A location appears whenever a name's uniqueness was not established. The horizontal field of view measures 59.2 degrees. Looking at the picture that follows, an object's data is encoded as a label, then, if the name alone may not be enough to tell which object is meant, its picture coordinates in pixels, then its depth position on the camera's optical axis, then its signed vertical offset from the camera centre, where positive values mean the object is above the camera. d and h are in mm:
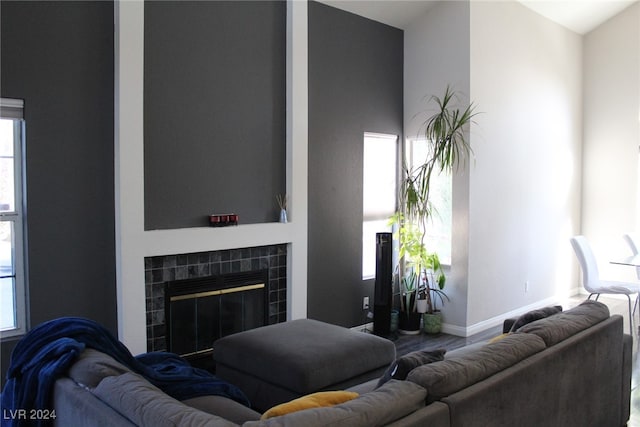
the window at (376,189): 5789 +151
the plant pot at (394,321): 5641 -1181
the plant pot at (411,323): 5652 -1201
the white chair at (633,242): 5934 -402
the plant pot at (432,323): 5629 -1193
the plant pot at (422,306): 5680 -1032
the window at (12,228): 3459 -162
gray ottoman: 3199 -938
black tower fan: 5445 -769
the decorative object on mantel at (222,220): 4352 -132
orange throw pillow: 1937 -703
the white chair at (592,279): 5414 -743
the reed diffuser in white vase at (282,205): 4804 -16
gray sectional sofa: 1813 -695
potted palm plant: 5492 +77
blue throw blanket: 2326 -725
